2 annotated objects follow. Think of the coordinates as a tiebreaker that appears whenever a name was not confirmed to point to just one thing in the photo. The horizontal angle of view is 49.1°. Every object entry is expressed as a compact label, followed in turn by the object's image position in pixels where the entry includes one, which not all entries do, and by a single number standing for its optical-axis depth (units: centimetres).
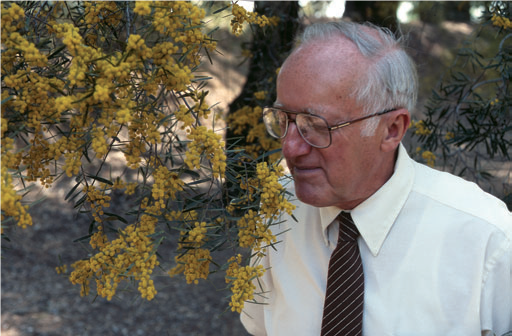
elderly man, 159
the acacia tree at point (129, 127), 113
